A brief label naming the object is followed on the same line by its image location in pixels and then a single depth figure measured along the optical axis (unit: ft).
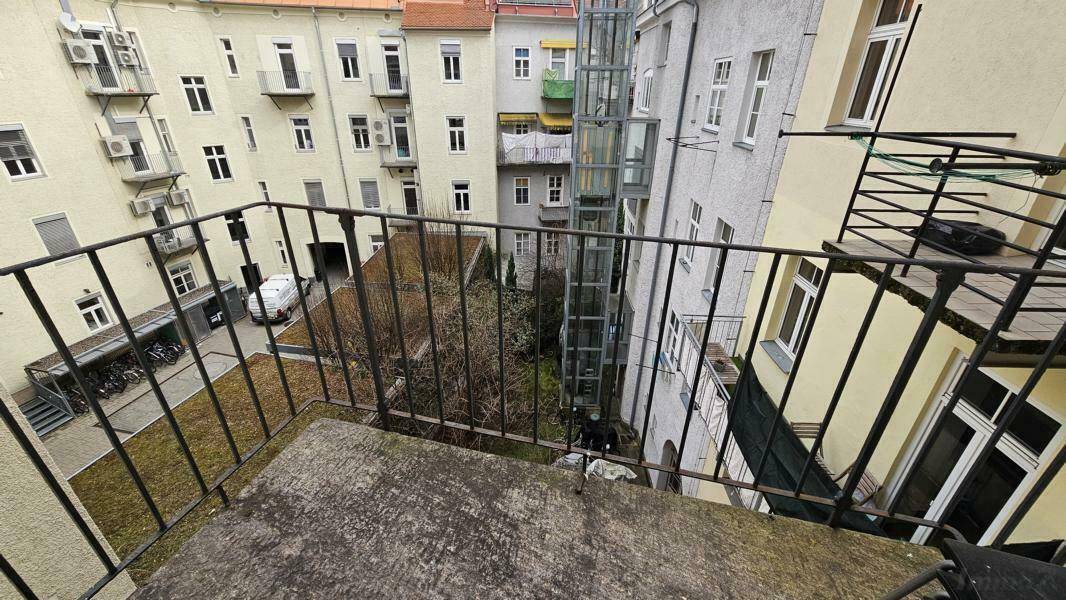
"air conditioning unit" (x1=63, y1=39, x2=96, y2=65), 35.63
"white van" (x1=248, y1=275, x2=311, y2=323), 47.93
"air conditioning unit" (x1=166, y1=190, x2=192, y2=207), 45.85
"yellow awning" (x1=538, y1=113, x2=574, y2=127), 54.95
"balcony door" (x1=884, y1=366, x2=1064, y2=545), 7.39
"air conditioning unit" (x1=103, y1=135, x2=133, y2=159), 38.86
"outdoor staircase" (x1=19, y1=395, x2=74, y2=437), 32.12
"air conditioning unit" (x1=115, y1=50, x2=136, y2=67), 39.91
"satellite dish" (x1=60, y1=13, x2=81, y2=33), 34.65
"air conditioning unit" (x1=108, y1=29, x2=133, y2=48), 39.50
